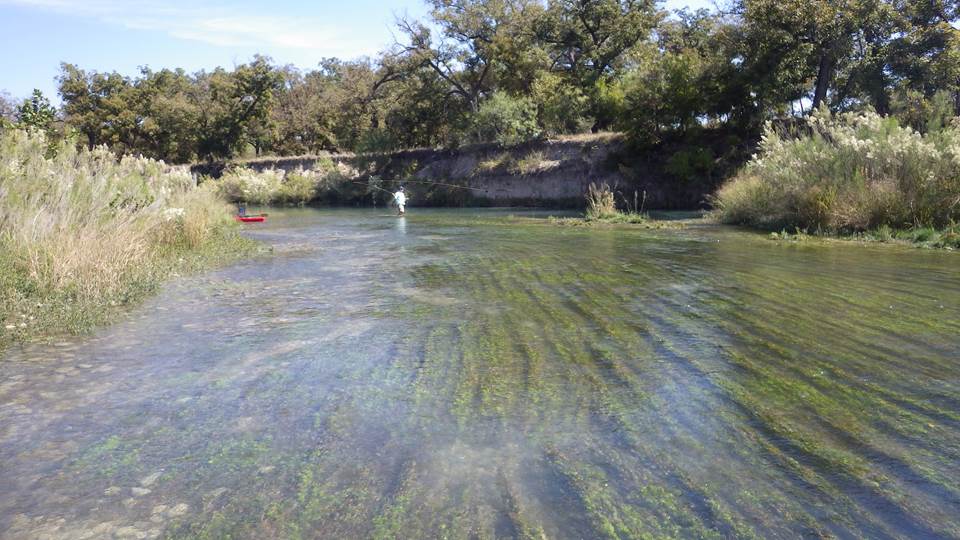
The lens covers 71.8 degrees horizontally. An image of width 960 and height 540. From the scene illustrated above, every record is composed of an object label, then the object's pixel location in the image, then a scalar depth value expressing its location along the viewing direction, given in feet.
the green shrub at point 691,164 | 112.27
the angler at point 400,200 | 103.60
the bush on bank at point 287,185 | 166.09
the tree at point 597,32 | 136.26
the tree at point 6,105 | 161.89
